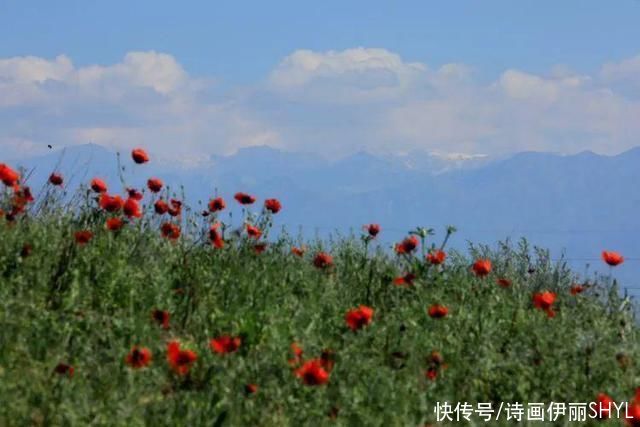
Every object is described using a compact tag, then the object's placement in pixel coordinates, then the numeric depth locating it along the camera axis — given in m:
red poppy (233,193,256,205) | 14.71
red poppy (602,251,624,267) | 13.08
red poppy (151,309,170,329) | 10.48
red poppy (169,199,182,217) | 14.28
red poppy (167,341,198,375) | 9.24
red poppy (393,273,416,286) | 12.69
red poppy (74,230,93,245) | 12.15
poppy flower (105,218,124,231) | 13.06
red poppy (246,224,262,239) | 14.25
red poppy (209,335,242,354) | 9.59
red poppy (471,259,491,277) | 12.71
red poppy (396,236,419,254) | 13.24
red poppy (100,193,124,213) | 13.32
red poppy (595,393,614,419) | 9.64
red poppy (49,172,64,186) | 14.74
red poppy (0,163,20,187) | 13.26
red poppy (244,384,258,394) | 9.23
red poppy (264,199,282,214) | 14.99
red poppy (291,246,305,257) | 14.62
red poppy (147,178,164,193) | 14.50
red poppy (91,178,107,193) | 14.05
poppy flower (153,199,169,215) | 13.88
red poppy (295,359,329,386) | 9.15
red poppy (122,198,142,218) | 12.99
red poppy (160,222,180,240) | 13.67
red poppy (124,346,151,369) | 9.15
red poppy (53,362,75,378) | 9.15
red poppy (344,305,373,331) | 10.39
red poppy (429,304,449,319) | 11.11
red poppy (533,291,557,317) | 11.74
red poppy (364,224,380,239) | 14.40
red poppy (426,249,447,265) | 13.57
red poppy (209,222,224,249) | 13.62
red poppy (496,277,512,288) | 13.80
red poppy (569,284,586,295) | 13.87
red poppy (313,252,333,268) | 13.57
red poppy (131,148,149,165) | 14.51
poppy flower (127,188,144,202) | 14.17
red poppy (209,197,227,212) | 14.88
